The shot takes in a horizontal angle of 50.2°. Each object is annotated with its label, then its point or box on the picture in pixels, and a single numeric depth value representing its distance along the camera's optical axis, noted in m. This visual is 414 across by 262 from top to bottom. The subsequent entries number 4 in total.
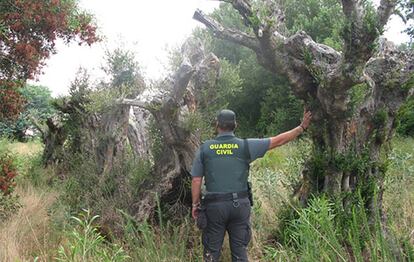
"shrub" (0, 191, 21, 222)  7.10
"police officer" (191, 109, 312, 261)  4.99
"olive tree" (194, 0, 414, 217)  5.69
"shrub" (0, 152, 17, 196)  6.59
